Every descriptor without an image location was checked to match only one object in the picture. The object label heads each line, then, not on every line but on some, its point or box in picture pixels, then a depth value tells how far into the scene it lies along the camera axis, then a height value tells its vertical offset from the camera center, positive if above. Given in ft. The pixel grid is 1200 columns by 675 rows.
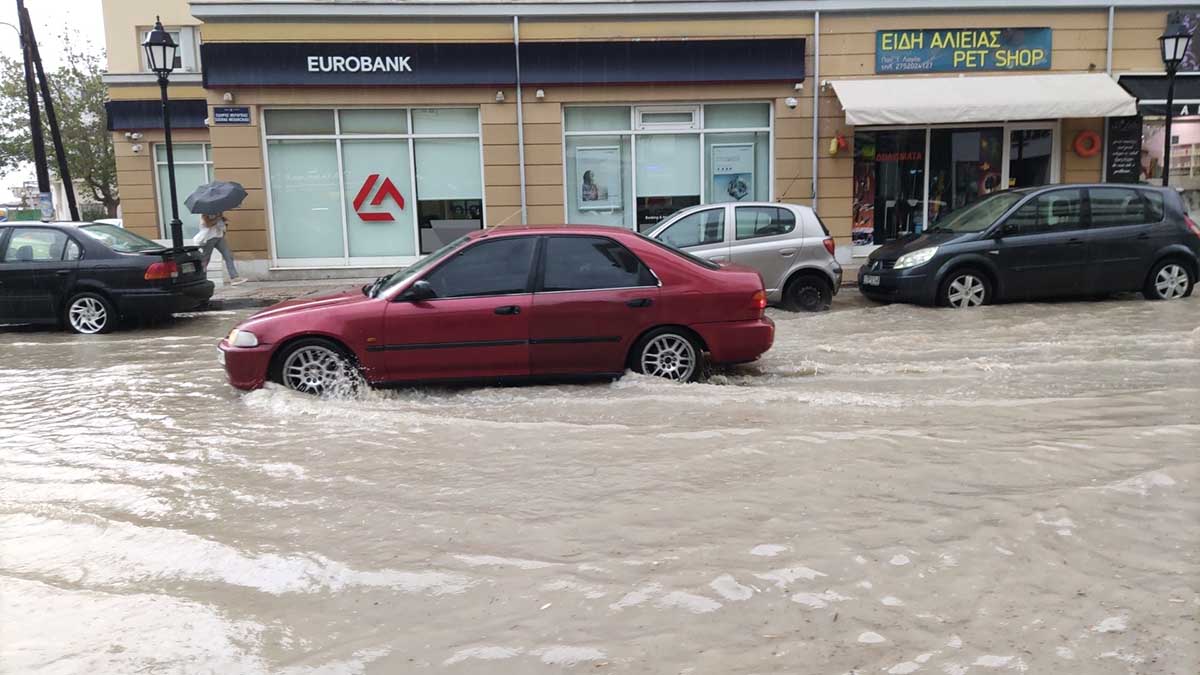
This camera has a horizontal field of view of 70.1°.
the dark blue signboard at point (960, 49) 50.14 +10.64
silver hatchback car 34.81 -0.27
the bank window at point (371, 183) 49.52 +3.62
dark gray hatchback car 34.58 -0.90
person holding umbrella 45.37 +2.05
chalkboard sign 51.37 +4.63
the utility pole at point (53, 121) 59.72 +10.28
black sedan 33.76 -1.12
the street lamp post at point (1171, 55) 45.21 +9.12
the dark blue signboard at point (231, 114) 47.98 +7.46
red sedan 21.65 -1.99
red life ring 51.24 +5.12
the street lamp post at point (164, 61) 43.16 +9.59
